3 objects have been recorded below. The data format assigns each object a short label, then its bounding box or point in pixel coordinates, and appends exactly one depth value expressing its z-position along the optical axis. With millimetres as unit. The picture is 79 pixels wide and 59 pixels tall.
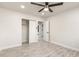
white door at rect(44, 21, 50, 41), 4812
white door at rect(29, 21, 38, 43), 4438
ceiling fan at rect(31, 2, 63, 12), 2228
